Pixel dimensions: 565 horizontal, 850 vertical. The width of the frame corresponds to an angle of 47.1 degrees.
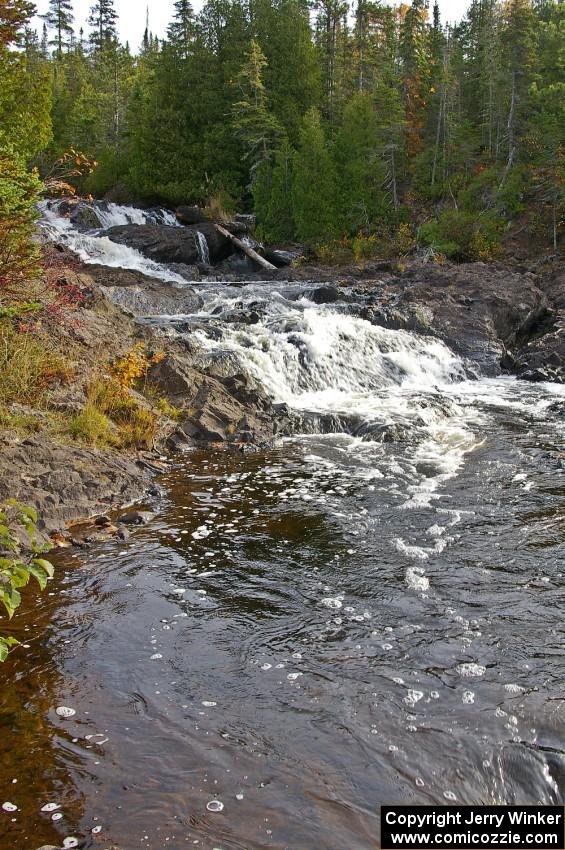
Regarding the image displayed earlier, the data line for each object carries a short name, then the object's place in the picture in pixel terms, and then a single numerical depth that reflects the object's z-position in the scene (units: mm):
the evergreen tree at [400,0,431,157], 35781
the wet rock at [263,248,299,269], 28703
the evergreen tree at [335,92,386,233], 31828
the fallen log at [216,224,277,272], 27348
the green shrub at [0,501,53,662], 3092
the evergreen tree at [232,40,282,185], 35469
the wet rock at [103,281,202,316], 18734
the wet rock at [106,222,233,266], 27141
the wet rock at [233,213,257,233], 33906
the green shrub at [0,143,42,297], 8234
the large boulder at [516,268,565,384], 17109
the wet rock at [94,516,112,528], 7466
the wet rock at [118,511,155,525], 7543
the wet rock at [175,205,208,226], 34219
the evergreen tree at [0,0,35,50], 9002
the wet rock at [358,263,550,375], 18500
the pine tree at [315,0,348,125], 40688
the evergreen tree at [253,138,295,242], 33469
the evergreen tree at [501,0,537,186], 30641
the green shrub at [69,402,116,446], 9141
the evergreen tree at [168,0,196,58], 41625
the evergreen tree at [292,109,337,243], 31641
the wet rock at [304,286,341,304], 20516
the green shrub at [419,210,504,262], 27094
